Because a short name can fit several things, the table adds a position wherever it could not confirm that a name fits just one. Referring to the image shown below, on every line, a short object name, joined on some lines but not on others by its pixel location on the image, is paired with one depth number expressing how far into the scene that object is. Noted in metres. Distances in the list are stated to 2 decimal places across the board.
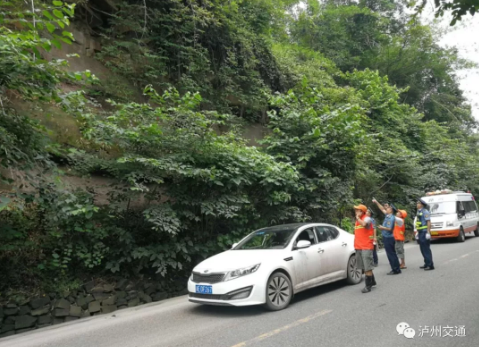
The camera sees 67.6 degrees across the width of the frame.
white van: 15.99
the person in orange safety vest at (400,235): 9.76
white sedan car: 5.96
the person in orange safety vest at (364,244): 7.18
